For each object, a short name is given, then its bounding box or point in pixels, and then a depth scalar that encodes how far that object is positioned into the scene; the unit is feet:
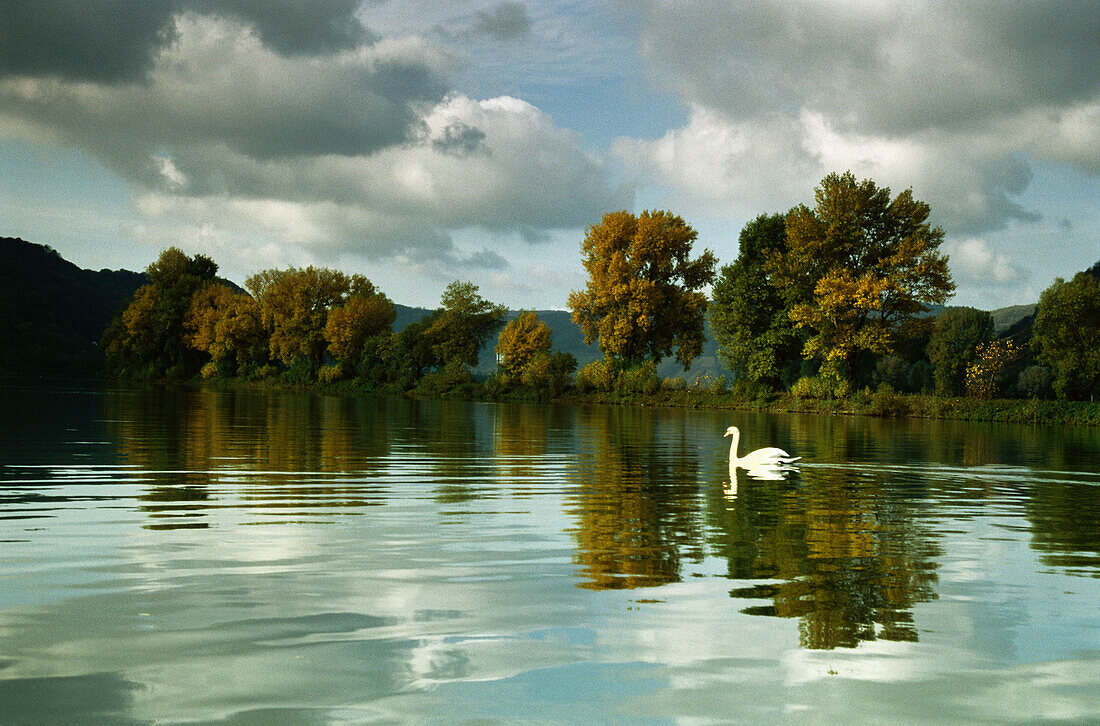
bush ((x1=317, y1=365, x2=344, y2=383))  285.64
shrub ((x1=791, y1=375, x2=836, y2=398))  180.65
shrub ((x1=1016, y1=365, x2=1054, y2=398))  336.49
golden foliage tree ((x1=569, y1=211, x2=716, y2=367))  210.38
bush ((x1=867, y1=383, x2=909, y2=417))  167.89
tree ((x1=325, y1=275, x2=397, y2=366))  284.61
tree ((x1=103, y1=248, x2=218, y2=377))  338.95
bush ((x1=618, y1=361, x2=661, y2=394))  209.46
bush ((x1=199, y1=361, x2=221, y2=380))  323.37
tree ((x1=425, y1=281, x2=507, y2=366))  262.67
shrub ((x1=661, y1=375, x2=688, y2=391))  213.66
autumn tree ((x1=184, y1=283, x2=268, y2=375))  312.71
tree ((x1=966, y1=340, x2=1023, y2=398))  174.09
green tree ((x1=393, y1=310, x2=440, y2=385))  268.41
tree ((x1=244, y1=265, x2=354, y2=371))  296.71
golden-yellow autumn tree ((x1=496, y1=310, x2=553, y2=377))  237.04
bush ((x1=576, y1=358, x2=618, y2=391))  216.95
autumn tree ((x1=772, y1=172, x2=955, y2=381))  174.40
